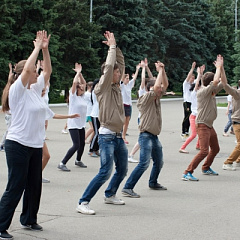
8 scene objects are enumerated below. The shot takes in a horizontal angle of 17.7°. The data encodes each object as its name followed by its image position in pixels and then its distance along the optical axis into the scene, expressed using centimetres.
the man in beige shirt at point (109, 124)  971
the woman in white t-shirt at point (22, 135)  791
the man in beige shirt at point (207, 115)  1316
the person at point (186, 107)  2226
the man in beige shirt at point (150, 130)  1131
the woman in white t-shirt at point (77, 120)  1470
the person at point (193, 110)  1762
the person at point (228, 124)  2381
